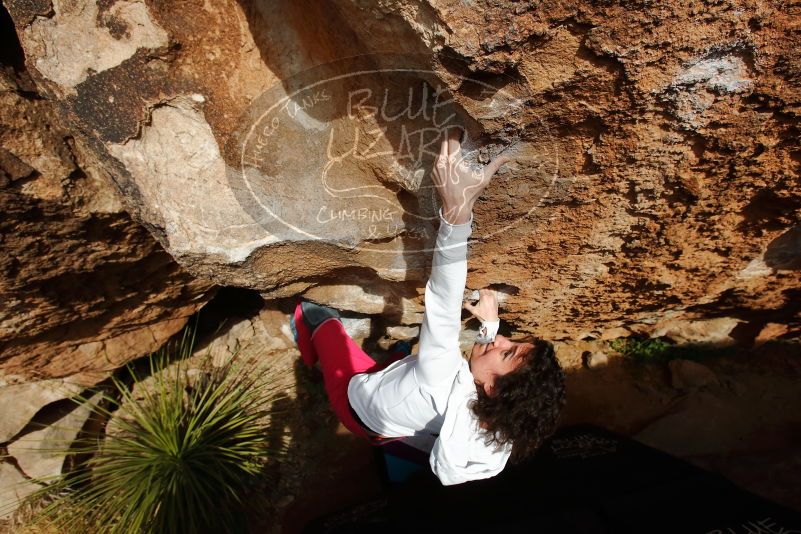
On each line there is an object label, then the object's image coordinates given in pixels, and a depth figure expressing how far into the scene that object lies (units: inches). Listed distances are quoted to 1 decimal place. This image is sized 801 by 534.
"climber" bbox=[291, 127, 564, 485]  50.9
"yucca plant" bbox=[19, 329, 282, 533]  89.0
